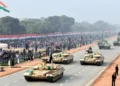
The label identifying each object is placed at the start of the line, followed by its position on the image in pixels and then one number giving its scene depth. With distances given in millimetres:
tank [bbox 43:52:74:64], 45531
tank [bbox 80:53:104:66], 43781
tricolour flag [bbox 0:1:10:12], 44259
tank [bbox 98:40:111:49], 79700
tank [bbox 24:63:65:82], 29134
